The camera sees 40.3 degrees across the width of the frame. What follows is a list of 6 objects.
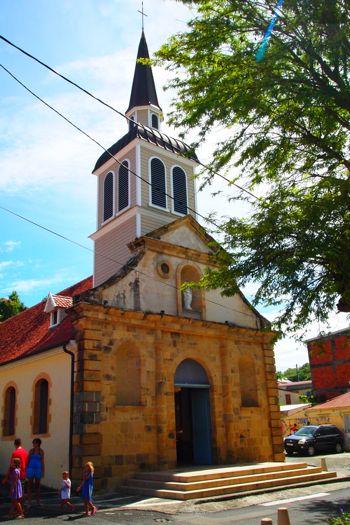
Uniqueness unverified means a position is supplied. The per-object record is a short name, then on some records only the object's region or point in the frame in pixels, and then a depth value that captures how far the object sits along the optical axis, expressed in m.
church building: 14.79
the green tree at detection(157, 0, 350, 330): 8.35
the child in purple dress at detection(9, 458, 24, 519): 10.77
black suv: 26.45
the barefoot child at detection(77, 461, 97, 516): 10.75
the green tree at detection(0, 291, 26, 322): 32.69
